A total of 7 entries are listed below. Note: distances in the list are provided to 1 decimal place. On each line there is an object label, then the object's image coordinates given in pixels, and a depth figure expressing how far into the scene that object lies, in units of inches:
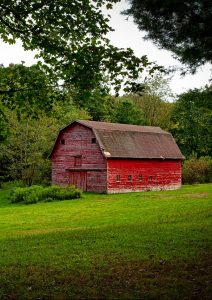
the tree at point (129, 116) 2696.9
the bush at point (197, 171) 2174.0
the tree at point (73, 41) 472.4
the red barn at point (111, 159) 1695.4
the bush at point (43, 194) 1472.7
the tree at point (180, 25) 343.3
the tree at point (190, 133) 2593.5
